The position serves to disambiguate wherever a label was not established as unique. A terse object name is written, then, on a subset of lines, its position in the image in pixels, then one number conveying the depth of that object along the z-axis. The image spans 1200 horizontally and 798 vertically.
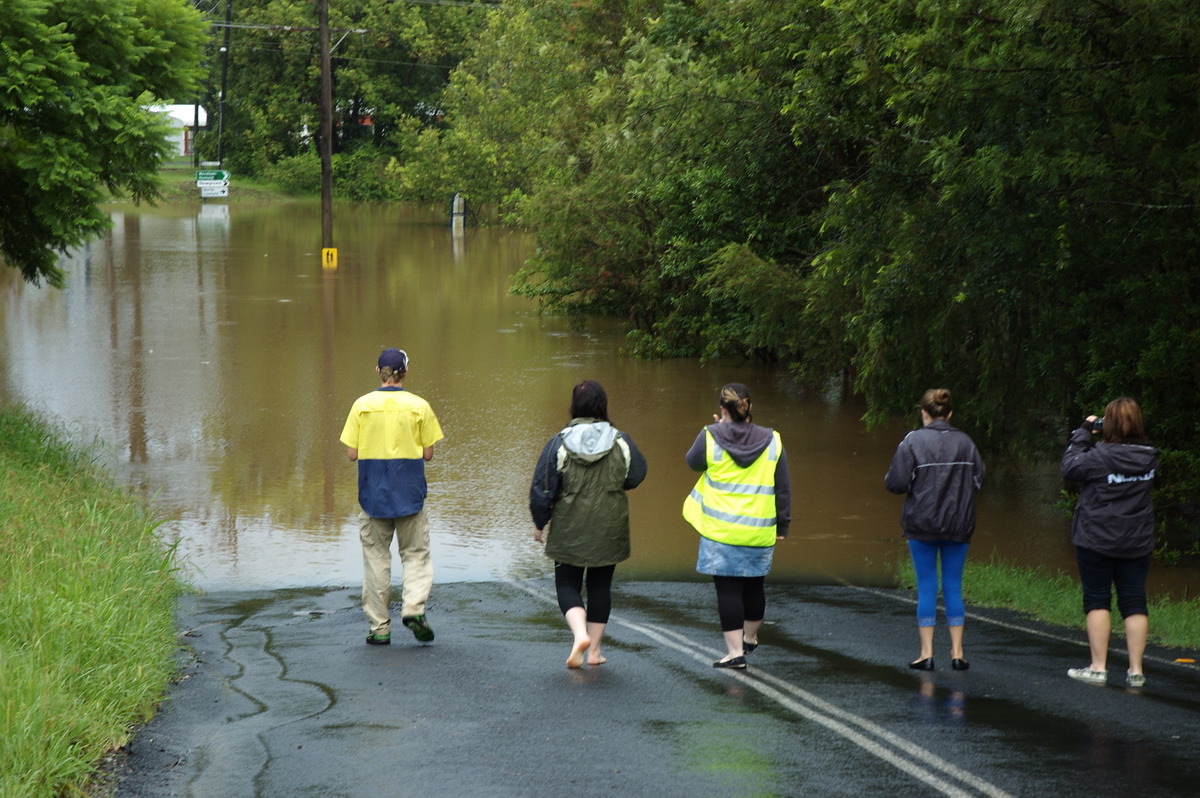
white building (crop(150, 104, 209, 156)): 185.87
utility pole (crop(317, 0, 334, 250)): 73.69
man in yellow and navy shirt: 14.56
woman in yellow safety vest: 13.21
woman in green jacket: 13.26
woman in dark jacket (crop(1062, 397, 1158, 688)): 13.28
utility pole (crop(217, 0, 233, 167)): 151.62
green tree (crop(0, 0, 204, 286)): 24.09
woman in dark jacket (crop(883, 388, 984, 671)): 13.56
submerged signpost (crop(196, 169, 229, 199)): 145.87
